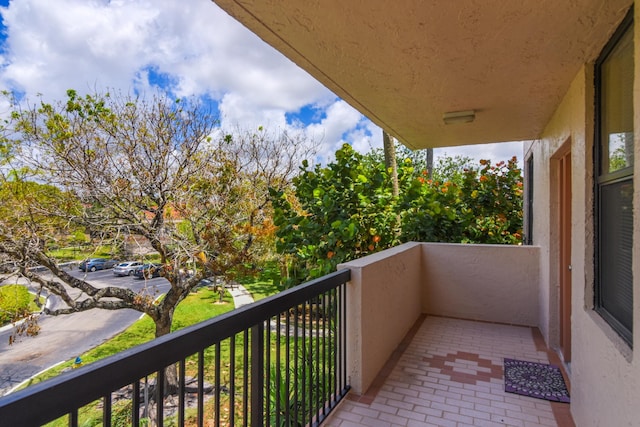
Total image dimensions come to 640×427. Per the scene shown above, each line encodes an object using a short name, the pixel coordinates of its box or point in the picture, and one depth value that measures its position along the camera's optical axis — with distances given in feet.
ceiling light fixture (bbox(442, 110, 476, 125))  11.29
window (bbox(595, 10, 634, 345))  5.53
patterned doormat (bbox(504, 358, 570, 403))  9.36
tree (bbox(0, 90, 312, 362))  24.62
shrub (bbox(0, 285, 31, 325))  24.07
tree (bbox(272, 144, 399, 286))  16.48
